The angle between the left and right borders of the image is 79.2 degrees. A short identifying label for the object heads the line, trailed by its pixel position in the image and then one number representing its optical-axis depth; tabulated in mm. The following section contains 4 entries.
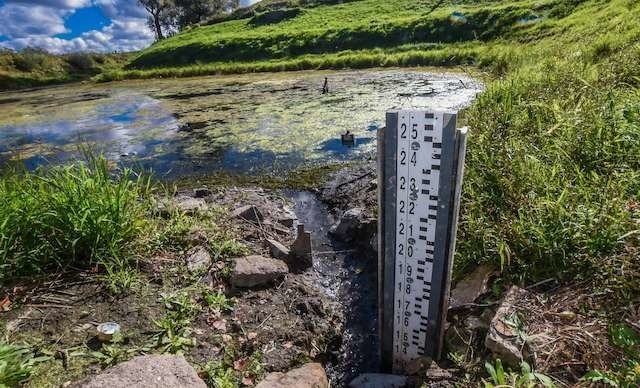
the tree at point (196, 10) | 38312
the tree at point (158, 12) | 37719
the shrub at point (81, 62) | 26719
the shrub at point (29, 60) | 23906
